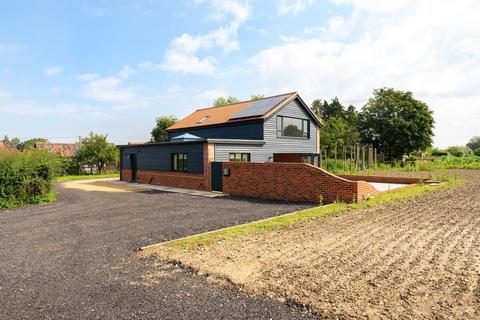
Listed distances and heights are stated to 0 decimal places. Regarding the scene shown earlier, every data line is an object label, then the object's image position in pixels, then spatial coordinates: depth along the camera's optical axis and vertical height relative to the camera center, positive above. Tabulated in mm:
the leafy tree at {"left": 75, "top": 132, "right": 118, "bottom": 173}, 39281 +1144
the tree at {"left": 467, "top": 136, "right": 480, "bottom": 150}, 140150 +6288
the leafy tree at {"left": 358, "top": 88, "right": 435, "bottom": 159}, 46406 +4858
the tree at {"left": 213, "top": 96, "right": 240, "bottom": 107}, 71412 +13332
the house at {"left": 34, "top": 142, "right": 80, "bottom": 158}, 57088 +2723
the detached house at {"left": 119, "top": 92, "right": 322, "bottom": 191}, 19750 +983
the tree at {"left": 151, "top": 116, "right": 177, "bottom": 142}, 57844 +5455
